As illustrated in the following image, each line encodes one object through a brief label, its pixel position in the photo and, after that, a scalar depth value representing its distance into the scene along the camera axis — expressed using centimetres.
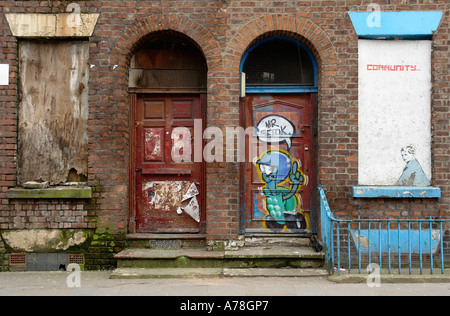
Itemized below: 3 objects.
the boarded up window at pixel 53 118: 636
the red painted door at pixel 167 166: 653
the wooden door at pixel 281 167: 649
